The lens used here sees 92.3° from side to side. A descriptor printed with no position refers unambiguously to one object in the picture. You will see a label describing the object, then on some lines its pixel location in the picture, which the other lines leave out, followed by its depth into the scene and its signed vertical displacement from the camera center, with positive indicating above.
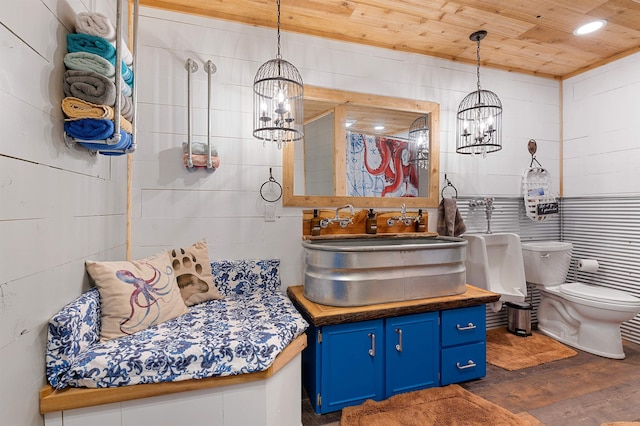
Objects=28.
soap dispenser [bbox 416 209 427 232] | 2.70 -0.08
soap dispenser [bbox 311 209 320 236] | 2.37 -0.08
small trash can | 2.92 -0.99
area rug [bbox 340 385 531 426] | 1.70 -1.14
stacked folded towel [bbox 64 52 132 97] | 1.22 +0.61
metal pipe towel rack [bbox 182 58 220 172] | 2.08 +0.46
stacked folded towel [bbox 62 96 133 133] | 1.20 +0.41
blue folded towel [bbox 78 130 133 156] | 1.36 +0.31
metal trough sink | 1.84 -0.37
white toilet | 2.44 -0.76
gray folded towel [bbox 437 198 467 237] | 2.72 -0.05
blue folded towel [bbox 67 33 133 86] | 1.26 +0.70
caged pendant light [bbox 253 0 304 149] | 1.98 +0.79
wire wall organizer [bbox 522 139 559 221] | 3.10 +0.22
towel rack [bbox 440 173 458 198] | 2.86 +0.27
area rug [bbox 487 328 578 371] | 2.43 -1.16
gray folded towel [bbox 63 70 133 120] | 1.22 +0.51
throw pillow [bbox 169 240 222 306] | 1.91 -0.38
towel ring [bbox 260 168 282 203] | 2.31 +0.18
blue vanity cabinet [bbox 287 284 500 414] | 1.78 -0.83
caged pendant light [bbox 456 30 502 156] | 2.75 +0.90
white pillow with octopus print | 1.43 -0.41
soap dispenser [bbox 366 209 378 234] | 2.50 -0.07
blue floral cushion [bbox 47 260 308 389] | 1.17 -0.57
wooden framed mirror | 2.40 +0.53
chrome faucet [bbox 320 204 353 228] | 2.39 -0.05
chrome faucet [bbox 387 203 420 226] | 2.62 -0.03
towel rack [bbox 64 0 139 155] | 1.26 +0.45
